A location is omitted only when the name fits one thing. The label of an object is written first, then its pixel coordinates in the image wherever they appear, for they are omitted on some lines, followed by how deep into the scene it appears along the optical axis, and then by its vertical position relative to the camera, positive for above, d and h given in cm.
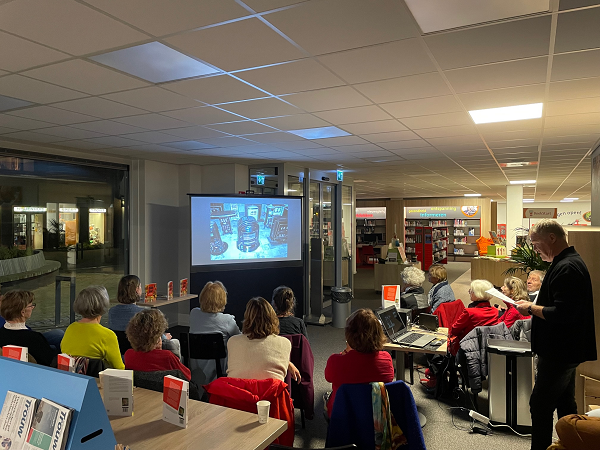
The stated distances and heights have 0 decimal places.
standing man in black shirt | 265 -62
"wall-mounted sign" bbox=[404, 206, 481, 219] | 1992 +81
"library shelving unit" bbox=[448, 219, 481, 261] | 2050 -38
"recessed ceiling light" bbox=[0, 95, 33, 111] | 363 +109
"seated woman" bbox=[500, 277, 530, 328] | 425 -66
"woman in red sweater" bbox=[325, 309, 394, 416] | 256 -77
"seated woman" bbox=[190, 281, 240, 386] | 402 -82
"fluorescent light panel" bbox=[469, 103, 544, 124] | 392 +109
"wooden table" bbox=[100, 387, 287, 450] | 182 -89
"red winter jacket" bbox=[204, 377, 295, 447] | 242 -93
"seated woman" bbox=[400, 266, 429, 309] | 550 -83
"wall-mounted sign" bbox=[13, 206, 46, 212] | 585 +29
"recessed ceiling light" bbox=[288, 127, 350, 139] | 493 +114
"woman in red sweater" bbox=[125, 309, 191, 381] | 269 -75
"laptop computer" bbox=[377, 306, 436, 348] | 386 -96
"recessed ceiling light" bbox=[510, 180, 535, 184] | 1119 +124
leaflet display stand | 129 -52
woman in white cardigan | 289 -81
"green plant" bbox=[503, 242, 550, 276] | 634 -43
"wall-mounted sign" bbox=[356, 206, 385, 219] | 1994 +79
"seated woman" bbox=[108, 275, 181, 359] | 415 -74
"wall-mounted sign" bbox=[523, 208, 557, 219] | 1644 +62
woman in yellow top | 297 -76
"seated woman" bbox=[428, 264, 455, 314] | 518 -72
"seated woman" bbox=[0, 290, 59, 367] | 315 -74
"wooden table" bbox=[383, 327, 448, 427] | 369 -102
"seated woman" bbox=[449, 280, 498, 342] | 422 -88
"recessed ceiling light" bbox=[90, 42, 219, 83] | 258 +107
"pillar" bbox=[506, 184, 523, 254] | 1170 +44
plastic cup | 200 -84
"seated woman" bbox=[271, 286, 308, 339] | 392 -78
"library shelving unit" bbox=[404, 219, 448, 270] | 1515 -48
